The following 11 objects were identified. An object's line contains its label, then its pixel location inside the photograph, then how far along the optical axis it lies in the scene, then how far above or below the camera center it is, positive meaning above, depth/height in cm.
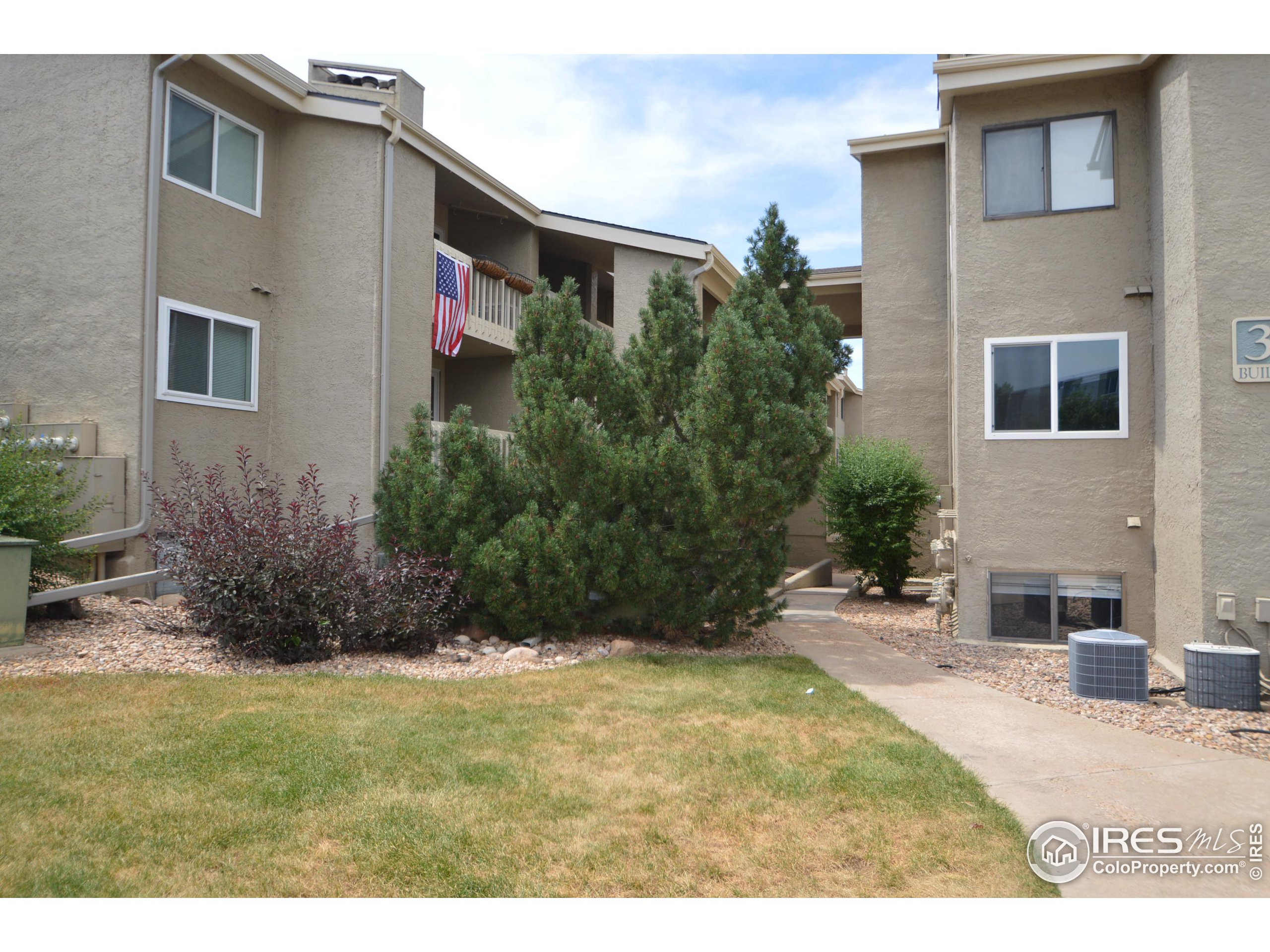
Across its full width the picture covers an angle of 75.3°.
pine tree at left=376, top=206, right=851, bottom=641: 823 +10
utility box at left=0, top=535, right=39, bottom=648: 700 -85
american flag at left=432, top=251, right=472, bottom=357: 1246 +287
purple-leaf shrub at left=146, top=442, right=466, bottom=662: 738 -84
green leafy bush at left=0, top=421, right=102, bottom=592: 756 -17
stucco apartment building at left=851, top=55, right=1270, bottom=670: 797 +172
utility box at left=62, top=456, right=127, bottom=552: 920 +3
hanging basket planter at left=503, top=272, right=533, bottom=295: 1408 +365
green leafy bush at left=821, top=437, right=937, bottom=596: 1338 -11
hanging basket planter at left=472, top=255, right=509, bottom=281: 1345 +371
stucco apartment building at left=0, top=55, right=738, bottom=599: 965 +292
